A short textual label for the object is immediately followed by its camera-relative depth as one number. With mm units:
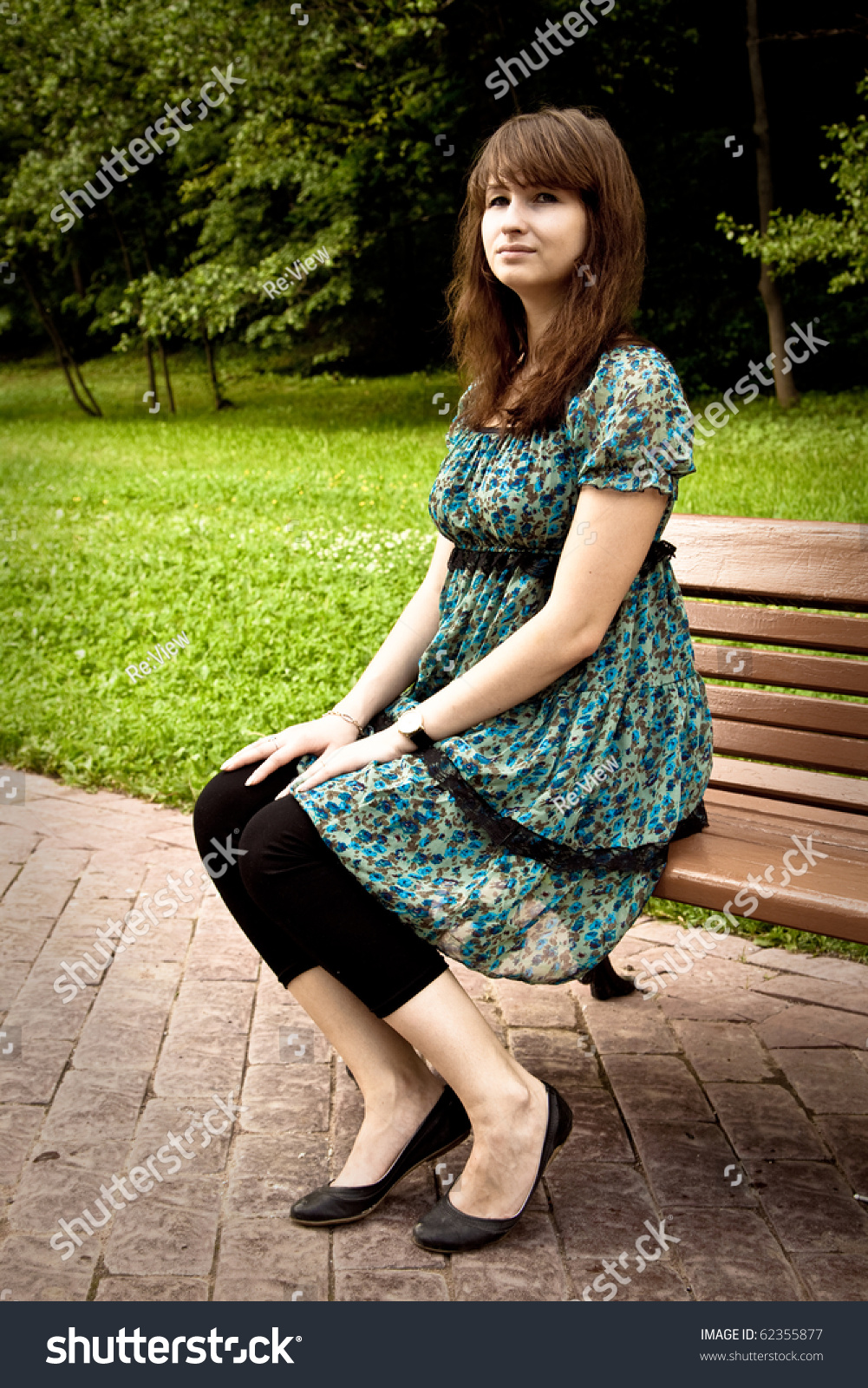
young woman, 2076
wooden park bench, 2465
